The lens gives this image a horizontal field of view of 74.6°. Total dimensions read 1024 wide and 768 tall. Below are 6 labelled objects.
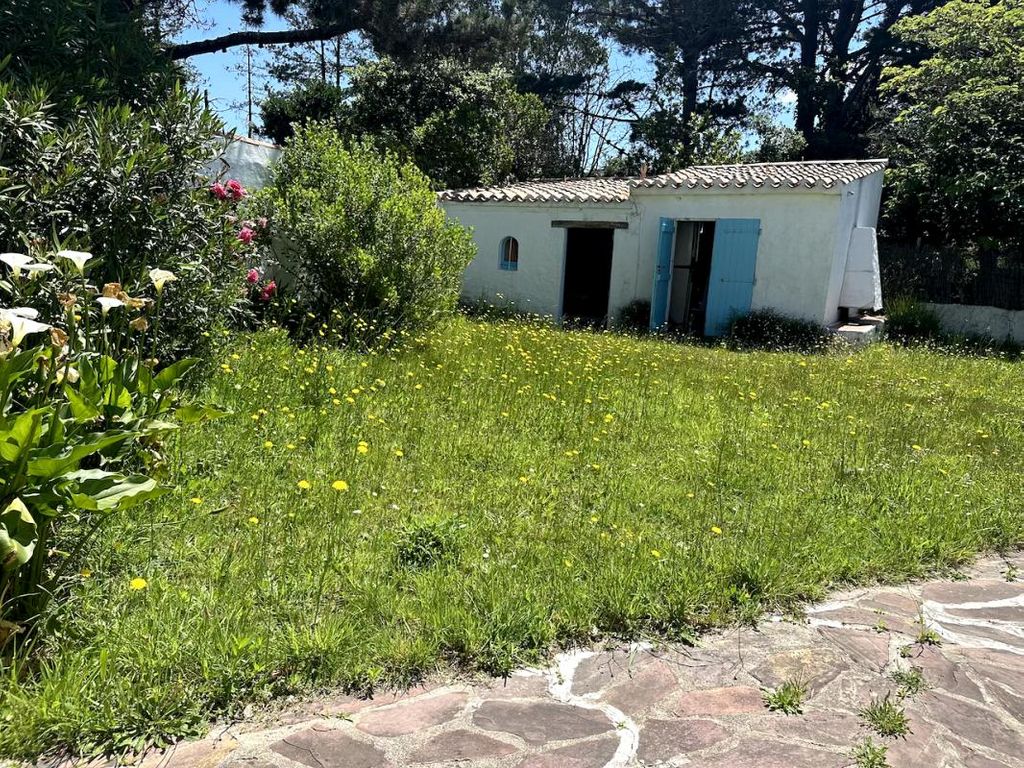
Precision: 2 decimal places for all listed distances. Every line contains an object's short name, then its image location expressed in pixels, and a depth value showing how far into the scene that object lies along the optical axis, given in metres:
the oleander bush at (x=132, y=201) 3.68
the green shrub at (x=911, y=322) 12.45
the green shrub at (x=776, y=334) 11.02
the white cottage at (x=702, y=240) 11.41
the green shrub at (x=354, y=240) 7.47
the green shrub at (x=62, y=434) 2.03
